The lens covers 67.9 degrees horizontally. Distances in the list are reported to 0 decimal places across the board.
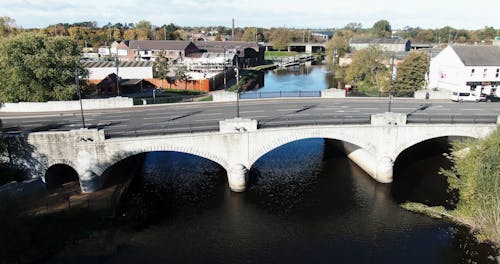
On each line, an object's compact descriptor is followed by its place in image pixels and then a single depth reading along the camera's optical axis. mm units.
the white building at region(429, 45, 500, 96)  68438
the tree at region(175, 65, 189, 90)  83250
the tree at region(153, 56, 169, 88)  84875
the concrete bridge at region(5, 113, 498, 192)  35812
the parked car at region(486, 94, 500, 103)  57562
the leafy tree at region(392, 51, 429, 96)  71625
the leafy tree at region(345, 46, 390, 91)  86125
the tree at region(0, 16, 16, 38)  140825
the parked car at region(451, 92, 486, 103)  55594
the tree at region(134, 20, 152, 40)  190125
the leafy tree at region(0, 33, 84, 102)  50594
